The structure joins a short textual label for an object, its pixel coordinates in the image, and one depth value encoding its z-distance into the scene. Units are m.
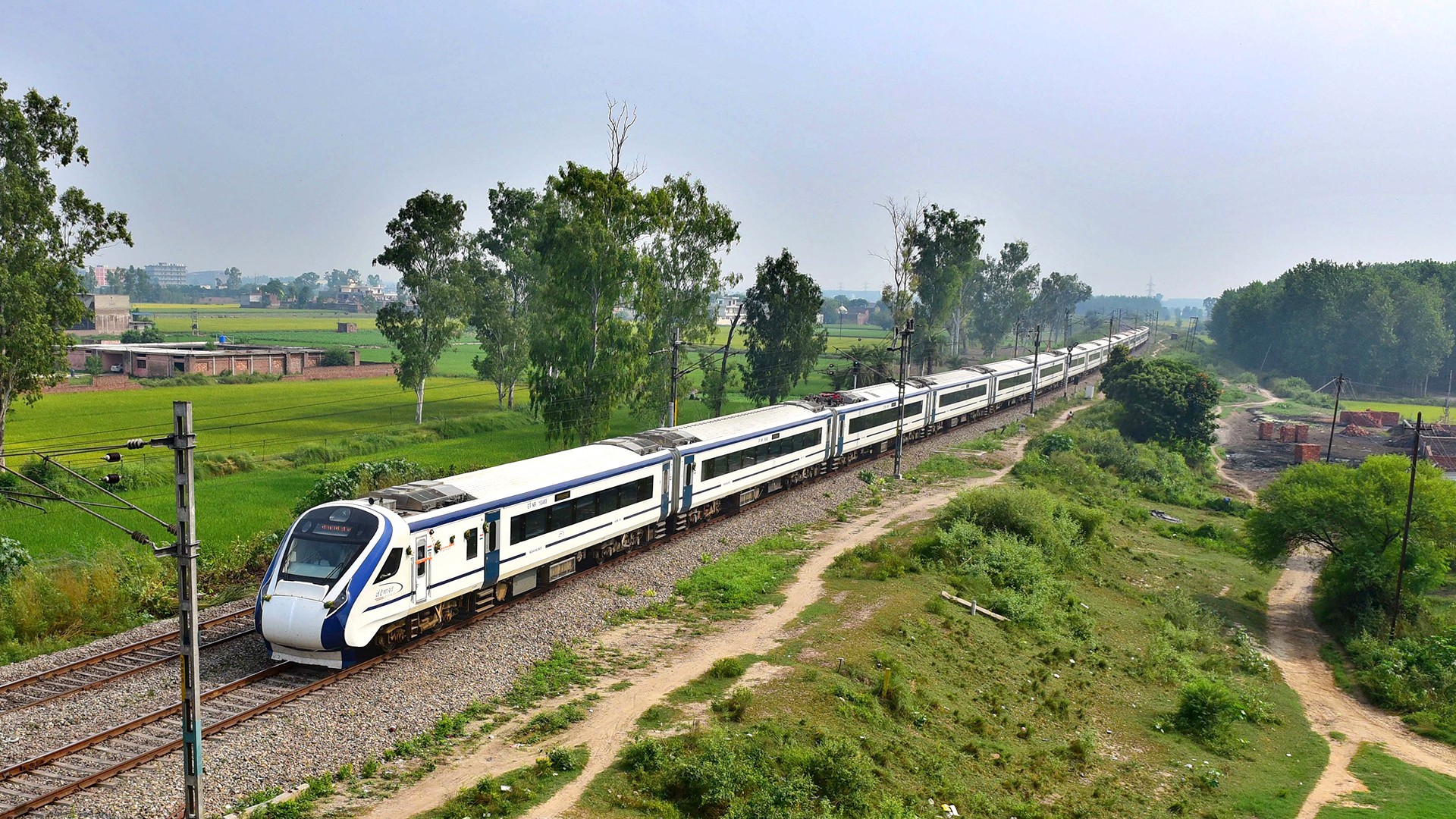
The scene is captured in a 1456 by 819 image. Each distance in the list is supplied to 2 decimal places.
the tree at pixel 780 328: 62.12
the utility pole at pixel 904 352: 43.09
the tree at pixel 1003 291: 127.25
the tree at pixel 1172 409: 64.06
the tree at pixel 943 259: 85.56
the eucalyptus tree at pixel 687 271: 52.74
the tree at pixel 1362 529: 33.56
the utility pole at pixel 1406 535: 31.75
